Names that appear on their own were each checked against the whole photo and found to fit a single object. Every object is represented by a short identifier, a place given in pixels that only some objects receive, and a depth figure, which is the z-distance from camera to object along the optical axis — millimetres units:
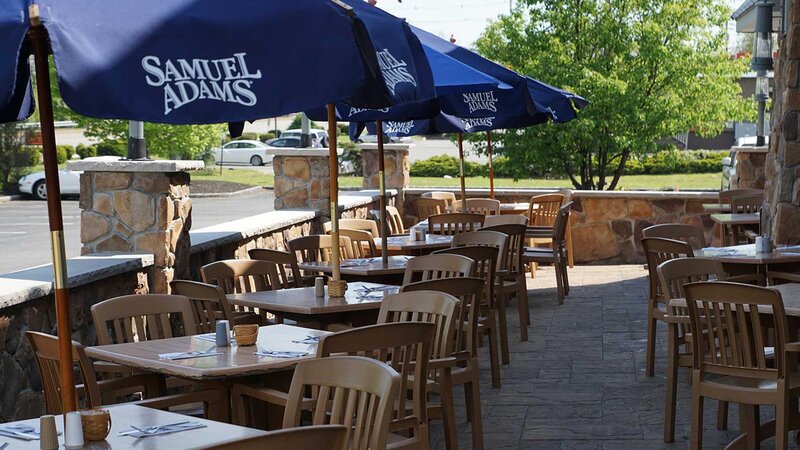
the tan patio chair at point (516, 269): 9219
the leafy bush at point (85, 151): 36875
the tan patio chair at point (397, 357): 4227
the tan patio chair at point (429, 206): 13188
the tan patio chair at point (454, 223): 10391
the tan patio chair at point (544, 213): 13023
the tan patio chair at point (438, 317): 5141
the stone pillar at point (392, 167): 14484
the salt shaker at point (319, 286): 6535
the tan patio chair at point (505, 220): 10125
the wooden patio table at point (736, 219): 11258
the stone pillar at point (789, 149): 9117
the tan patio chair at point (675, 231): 8102
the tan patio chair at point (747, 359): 5078
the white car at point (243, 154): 43062
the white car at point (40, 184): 28984
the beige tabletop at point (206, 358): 4465
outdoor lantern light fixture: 12719
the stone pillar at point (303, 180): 11383
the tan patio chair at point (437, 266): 6664
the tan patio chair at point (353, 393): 3412
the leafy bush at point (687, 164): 32594
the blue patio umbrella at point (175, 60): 3350
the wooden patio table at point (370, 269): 7789
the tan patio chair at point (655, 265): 7211
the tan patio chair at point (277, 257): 7613
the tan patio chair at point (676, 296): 6223
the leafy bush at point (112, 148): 33475
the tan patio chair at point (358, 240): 9148
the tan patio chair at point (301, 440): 2467
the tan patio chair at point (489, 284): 7617
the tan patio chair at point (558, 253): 11117
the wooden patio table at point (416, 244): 9227
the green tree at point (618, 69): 16219
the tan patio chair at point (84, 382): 4242
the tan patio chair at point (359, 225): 9684
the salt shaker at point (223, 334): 5027
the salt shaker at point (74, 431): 3391
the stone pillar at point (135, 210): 7375
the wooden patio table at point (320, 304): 6129
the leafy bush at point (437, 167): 32250
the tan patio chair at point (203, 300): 5754
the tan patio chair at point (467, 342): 5758
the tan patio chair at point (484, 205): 12727
